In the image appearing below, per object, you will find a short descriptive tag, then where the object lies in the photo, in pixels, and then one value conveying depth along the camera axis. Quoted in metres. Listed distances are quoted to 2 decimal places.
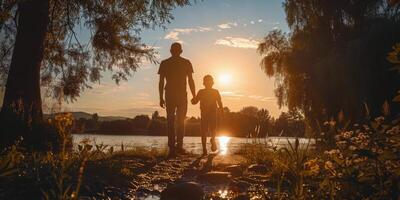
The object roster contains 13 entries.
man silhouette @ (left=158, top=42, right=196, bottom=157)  9.05
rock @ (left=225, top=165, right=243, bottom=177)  6.22
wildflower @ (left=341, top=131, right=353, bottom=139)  3.42
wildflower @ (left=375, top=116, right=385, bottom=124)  3.25
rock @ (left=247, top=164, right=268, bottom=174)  6.37
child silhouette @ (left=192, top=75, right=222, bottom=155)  10.37
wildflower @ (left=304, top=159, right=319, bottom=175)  2.80
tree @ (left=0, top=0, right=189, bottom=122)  10.83
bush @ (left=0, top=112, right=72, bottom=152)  7.68
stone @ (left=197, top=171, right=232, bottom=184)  5.45
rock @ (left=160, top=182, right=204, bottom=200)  4.07
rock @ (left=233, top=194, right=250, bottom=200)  3.78
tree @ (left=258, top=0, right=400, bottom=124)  16.88
